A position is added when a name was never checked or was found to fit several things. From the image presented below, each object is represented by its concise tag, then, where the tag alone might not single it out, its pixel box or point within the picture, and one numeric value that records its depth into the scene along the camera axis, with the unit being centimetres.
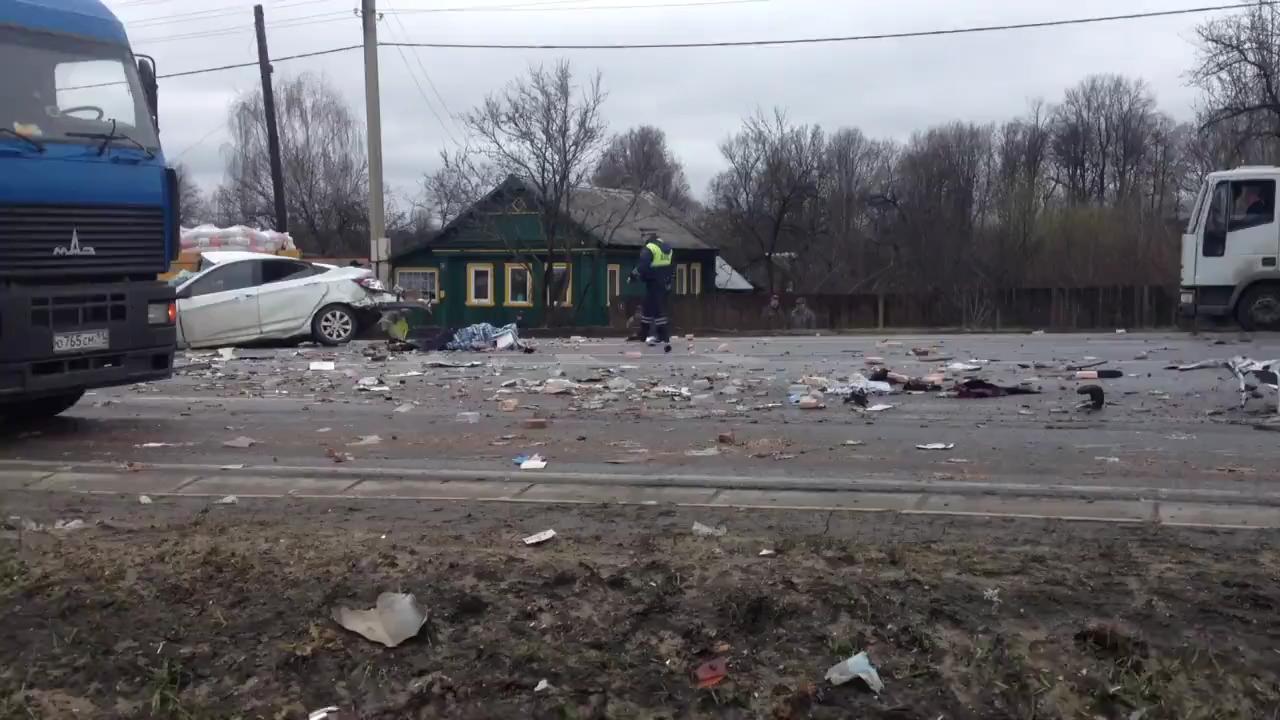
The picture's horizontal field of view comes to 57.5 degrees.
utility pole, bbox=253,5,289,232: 3550
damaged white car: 1822
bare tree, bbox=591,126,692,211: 7844
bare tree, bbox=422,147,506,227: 4059
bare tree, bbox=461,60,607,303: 3866
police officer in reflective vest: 1792
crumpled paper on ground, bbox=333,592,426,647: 451
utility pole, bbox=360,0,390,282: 2698
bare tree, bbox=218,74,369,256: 6250
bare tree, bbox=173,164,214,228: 6392
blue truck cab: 894
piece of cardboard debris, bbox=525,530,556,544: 573
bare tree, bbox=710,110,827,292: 5575
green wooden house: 4125
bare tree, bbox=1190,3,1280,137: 3594
